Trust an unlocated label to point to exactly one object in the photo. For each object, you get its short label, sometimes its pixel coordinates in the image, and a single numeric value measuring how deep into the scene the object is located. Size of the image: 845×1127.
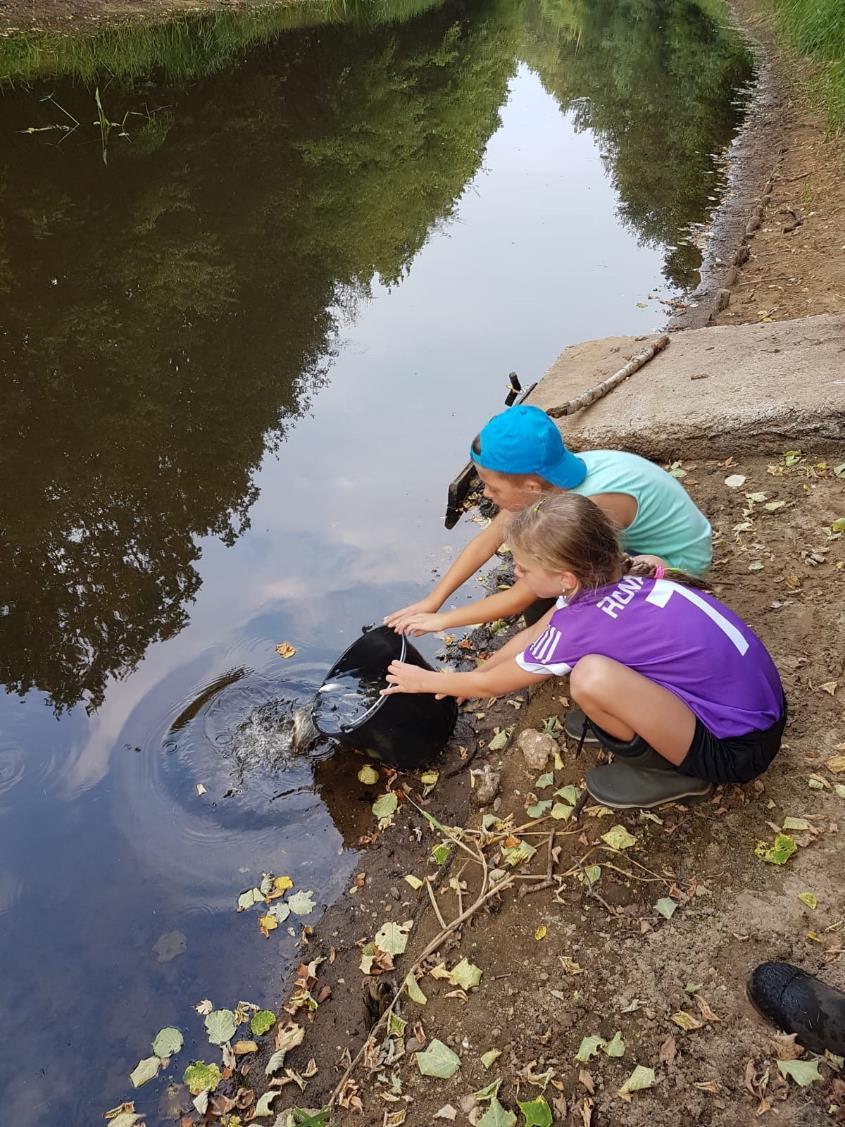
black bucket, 3.26
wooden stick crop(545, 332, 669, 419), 5.45
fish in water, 3.66
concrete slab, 4.63
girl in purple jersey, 2.46
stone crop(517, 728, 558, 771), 3.30
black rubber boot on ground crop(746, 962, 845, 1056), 2.11
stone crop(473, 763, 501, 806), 3.28
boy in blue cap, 2.90
